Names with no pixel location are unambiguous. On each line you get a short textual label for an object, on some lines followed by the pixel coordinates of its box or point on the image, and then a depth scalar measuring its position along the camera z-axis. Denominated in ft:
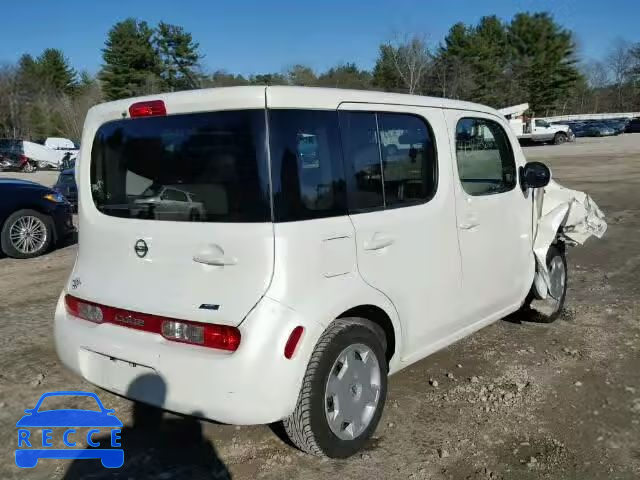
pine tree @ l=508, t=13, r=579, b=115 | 113.60
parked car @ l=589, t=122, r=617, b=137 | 172.04
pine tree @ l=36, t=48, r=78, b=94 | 224.92
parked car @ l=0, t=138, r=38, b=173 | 104.37
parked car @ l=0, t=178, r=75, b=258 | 27.78
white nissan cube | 8.72
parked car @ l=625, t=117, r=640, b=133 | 187.11
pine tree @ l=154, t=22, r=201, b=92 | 190.80
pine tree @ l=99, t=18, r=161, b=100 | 185.68
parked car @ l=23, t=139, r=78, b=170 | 109.60
